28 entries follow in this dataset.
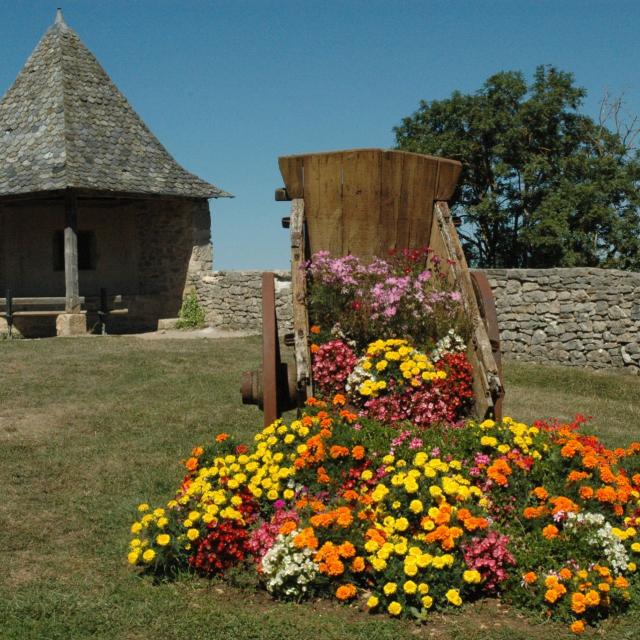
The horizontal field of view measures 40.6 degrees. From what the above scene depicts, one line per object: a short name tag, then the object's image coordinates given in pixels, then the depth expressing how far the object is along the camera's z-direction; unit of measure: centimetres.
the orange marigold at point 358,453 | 471
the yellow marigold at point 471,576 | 407
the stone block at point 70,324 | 1695
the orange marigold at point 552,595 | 402
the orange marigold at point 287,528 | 436
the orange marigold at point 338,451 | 469
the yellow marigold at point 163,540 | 455
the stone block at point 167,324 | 1867
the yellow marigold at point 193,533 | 452
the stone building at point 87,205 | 1742
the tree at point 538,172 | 2088
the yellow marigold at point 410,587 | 403
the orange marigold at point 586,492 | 449
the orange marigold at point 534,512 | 441
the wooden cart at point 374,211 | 582
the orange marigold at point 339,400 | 531
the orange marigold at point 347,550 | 420
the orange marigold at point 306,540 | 423
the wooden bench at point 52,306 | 1741
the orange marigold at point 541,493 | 454
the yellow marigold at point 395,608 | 404
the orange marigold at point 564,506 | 439
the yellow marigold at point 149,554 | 457
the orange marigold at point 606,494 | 445
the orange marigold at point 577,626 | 392
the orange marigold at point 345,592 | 415
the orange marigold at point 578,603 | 398
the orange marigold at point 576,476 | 459
